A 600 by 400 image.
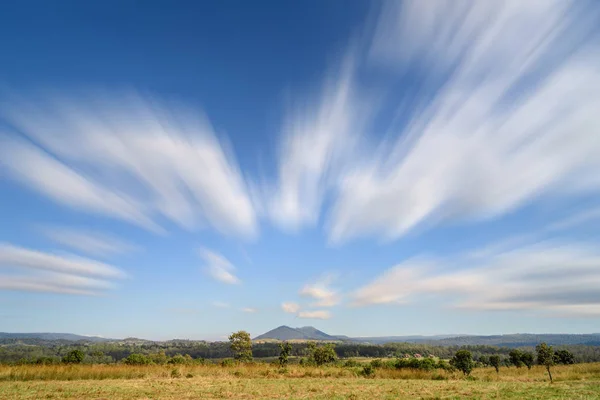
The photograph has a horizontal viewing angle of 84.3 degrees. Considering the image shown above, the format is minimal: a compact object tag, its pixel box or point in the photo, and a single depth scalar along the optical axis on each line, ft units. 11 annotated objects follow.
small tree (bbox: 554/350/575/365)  323.88
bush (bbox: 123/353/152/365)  99.58
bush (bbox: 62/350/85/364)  226.38
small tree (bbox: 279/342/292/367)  245.86
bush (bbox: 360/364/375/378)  97.31
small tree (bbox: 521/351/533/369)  297.53
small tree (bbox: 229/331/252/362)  264.31
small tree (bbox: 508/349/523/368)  310.37
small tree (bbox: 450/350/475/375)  185.35
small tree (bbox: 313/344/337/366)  247.38
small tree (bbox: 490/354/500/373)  276.62
